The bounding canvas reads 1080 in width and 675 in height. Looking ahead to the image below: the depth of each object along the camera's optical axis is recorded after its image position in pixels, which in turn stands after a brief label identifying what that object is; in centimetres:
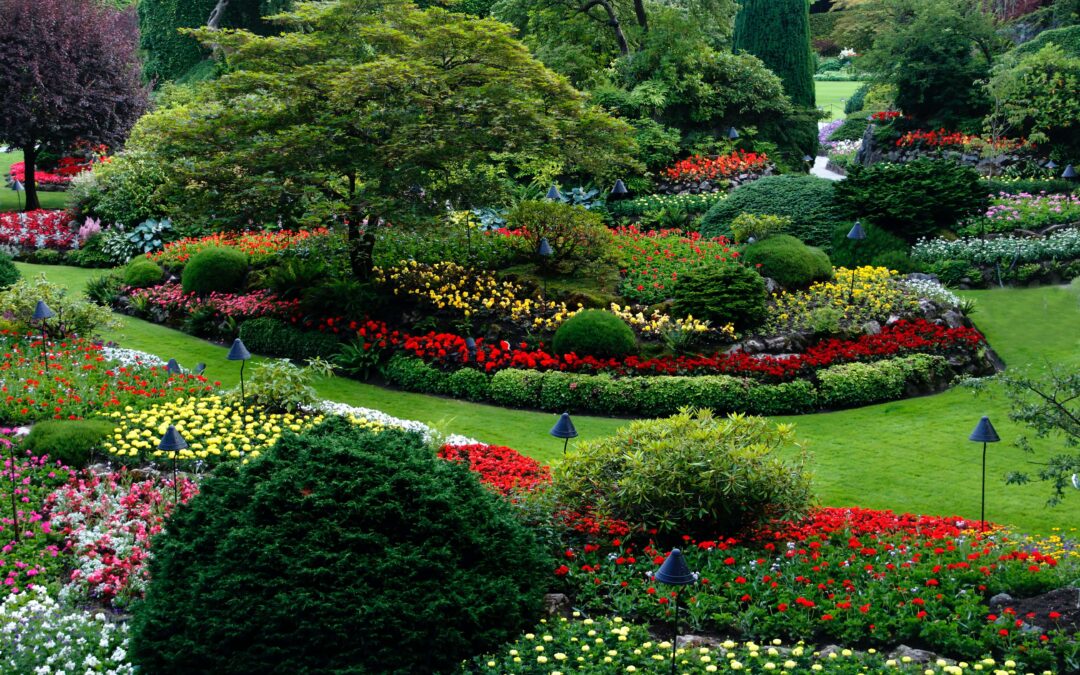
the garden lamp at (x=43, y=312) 1309
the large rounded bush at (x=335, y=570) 669
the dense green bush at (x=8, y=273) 1753
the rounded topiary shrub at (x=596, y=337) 1484
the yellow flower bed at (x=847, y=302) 1559
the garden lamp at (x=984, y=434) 938
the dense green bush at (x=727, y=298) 1534
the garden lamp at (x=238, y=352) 1178
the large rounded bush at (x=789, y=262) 1681
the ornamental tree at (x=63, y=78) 2488
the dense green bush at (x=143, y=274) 1945
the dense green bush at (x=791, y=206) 1927
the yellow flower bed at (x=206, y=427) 1123
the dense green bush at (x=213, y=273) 1831
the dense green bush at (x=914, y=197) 1906
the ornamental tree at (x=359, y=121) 1524
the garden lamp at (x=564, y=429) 1027
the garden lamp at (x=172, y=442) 915
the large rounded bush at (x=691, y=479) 909
